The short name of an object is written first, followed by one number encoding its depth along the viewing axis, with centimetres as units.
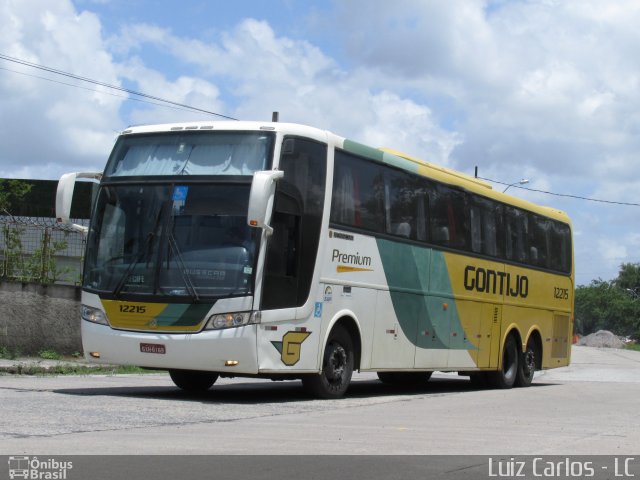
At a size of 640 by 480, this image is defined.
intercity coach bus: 1274
